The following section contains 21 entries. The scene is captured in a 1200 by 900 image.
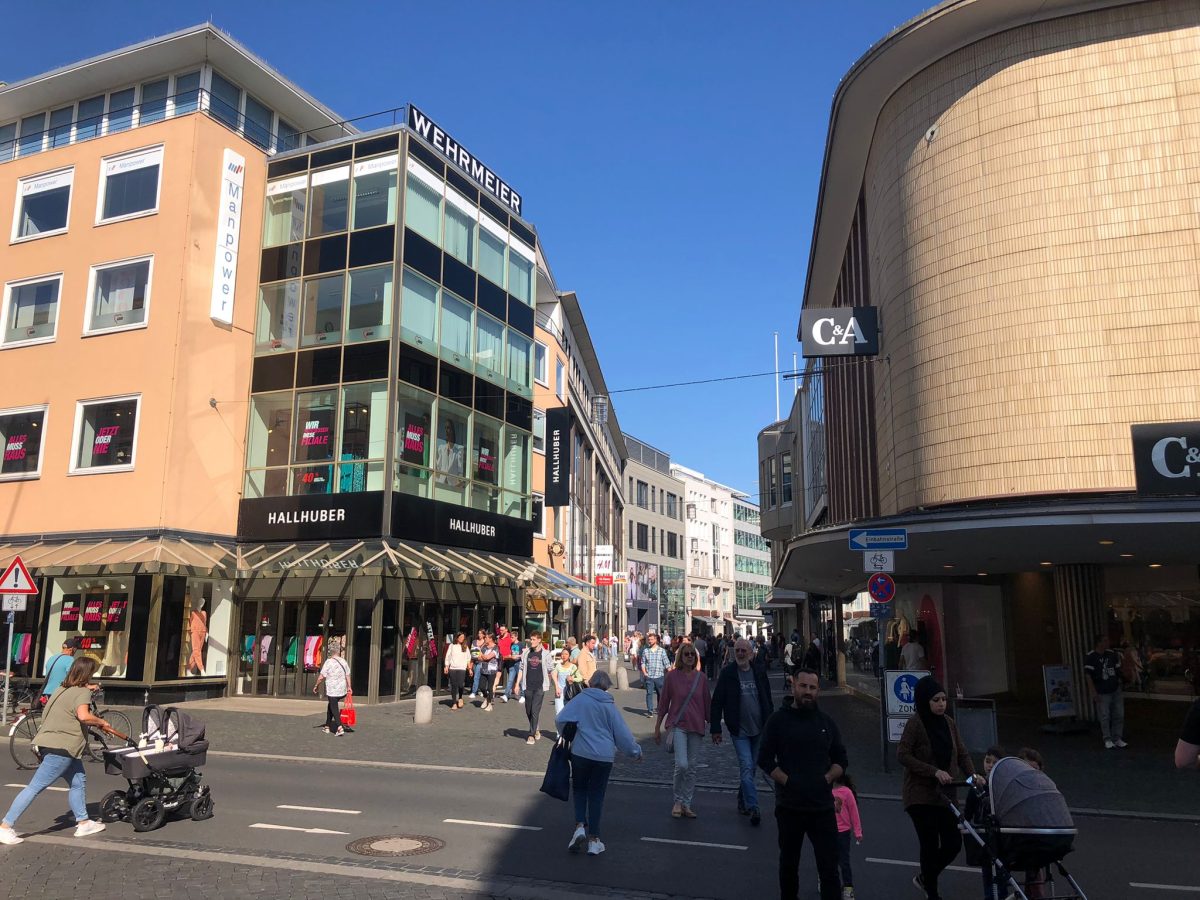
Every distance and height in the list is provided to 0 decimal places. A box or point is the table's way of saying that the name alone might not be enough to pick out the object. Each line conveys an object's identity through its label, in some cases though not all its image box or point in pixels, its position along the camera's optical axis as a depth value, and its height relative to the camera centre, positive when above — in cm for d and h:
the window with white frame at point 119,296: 2433 +873
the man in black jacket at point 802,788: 611 -100
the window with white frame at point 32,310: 2586 +886
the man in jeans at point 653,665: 2144 -72
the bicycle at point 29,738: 1344 -171
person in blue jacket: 837 -106
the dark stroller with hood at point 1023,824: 584 -118
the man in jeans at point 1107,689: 1557 -91
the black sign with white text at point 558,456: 3378 +637
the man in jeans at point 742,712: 1012 -84
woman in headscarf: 681 -100
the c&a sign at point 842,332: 2002 +635
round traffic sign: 1458 +70
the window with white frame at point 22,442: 2505 +503
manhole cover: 834 -192
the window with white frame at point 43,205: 2652 +1205
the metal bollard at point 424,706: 1889 -146
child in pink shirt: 720 -143
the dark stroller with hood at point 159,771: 907 -134
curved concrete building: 1556 +585
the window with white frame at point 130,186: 2484 +1181
